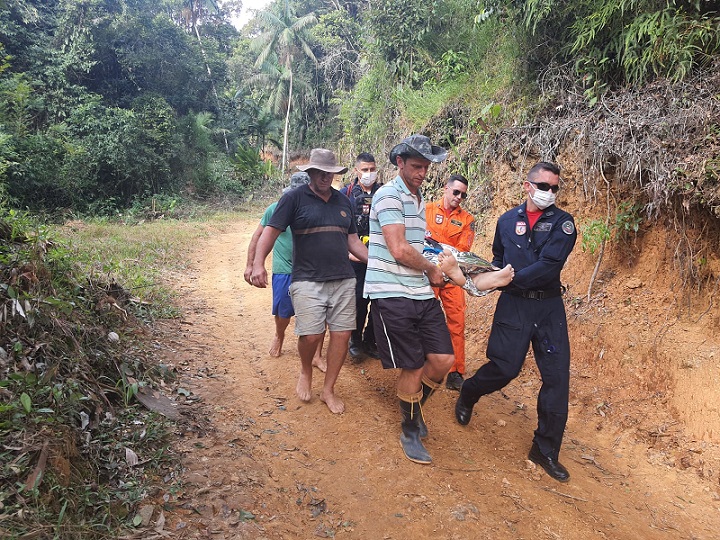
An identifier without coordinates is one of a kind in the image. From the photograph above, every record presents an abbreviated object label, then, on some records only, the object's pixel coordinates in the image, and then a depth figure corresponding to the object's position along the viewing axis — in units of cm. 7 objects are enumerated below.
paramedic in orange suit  454
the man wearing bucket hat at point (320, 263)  375
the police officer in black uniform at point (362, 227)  502
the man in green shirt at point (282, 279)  489
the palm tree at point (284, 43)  2709
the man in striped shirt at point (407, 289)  319
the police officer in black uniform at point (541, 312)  326
